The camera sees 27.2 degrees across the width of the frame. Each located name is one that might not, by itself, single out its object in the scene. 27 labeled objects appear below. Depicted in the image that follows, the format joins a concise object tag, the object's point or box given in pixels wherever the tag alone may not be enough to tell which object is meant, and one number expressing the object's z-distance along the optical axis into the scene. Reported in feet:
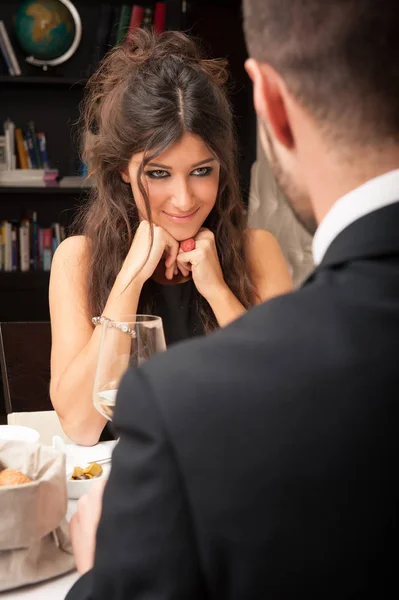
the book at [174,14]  13.79
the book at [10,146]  13.87
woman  6.07
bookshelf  13.93
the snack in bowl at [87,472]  4.04
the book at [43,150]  14.08
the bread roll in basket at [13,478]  3.16
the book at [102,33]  13.61
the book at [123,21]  13.46
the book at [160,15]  13.57
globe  13.76
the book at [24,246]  14.11
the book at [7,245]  14.03
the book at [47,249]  14.19
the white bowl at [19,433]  4.36
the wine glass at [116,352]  3.72
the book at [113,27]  13.61
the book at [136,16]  13.50
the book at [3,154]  13.87
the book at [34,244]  14.23
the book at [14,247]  14.09
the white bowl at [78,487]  3.94
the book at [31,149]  14.03
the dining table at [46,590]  3.07
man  1.65
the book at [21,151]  14.02
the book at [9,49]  13.57
